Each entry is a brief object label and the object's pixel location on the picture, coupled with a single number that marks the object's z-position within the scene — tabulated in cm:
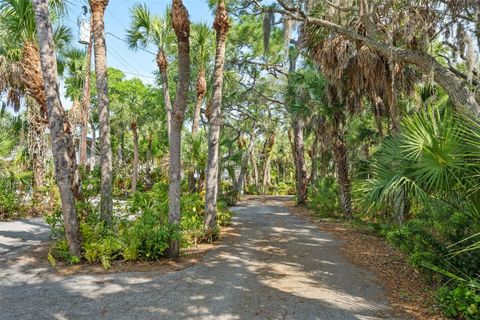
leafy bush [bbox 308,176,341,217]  1562
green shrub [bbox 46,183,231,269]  671
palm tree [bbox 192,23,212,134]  1312
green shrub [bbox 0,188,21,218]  1193
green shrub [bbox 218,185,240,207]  1953
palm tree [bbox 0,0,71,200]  779
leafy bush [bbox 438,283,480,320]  426
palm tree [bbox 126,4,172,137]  1309
